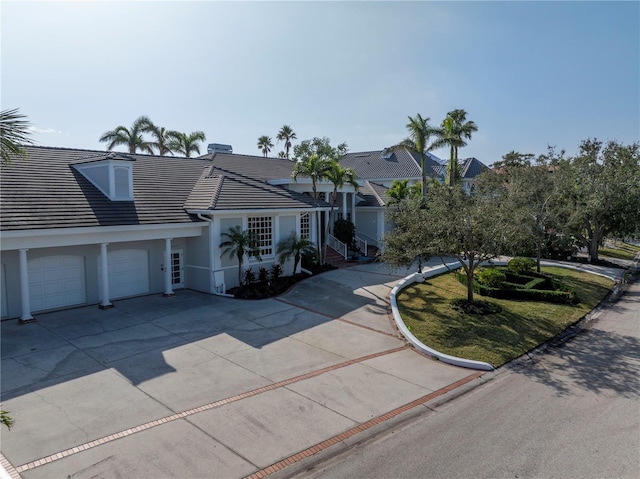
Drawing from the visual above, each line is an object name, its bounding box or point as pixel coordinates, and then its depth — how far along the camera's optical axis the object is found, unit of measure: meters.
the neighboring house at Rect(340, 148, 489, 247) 30.39
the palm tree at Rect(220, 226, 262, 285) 18.09
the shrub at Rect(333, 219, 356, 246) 26.89
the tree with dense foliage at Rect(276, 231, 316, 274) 20.81
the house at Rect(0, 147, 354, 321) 14.52
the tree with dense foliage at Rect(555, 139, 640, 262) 25.58
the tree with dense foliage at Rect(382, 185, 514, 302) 14.30
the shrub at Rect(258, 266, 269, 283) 19.33
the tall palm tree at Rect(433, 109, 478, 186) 28.59
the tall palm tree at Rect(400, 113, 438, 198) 27.55
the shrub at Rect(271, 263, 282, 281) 20.16
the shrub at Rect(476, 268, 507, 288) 18.92
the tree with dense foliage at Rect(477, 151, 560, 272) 21.45
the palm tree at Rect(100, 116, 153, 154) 40.22
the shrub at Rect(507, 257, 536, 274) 21.93
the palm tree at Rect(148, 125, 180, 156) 42.84
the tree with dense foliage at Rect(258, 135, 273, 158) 62.48
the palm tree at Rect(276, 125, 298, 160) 59.58
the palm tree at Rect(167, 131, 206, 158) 44.28
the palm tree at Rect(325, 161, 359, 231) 22.38
